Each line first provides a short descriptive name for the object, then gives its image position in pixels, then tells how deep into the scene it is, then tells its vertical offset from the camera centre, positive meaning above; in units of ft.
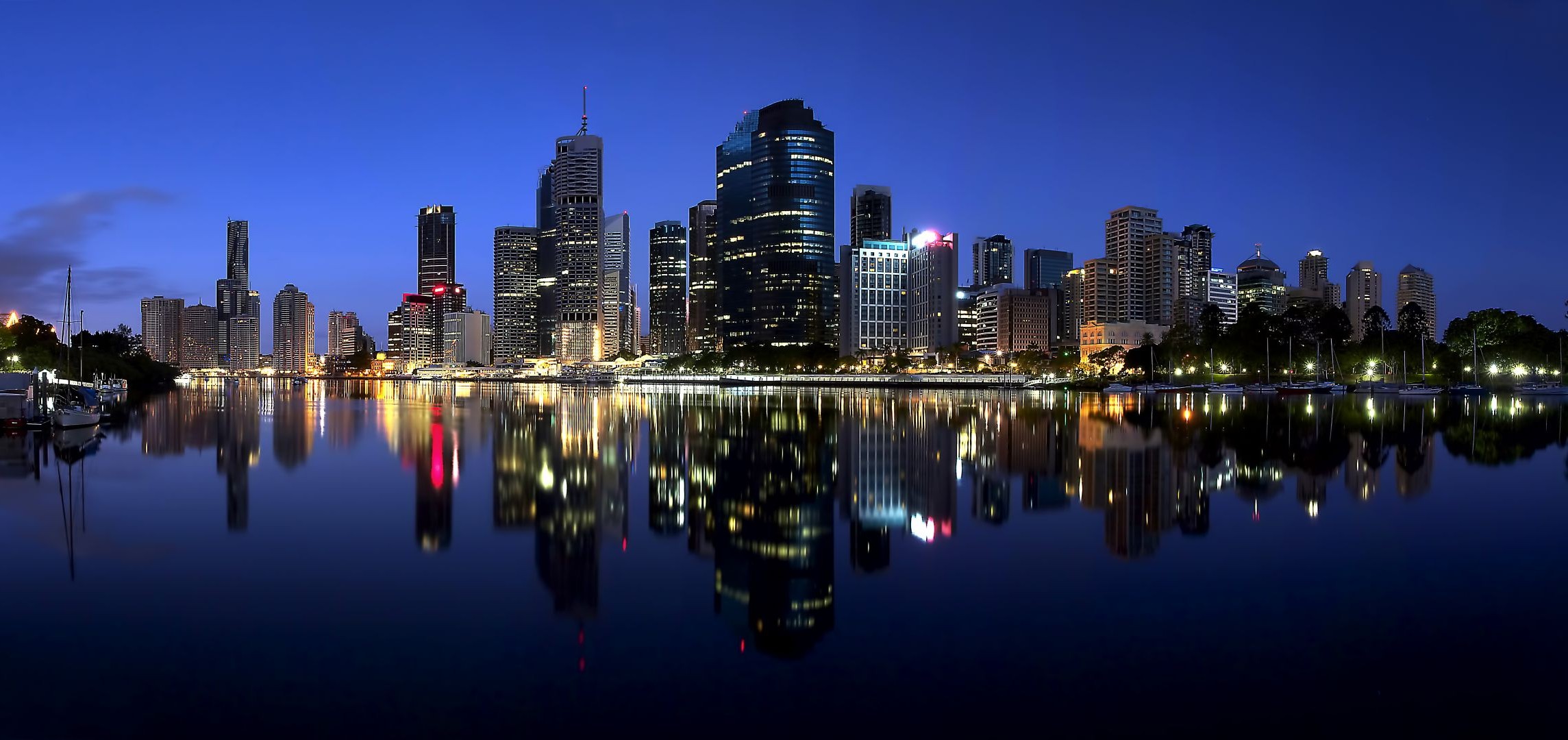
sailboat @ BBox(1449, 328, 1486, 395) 294.66 -4.03
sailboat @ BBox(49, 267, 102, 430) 129.70 -4.23
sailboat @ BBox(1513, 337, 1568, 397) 290.64 -4.71
